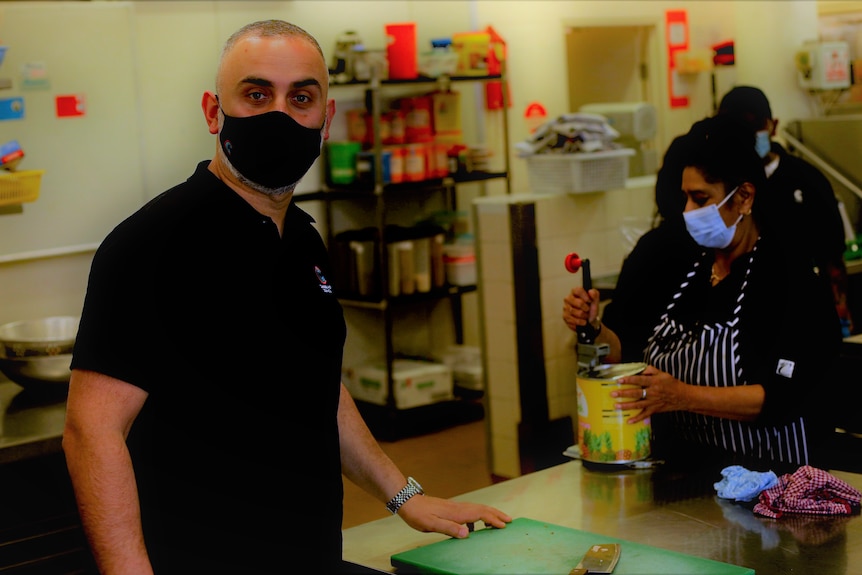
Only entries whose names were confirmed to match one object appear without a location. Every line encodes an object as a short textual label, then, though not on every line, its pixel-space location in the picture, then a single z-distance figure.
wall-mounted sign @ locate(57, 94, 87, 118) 5.08
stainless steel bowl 3.18
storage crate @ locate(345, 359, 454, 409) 6.02
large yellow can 2.08
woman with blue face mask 2.29
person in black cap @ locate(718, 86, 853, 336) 4.53
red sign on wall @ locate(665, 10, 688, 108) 7.55
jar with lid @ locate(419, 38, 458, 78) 6.15
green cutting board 1.69
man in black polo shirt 1.51
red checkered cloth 1.95
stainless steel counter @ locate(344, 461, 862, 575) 1.78
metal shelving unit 5.91
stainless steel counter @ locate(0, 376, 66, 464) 2.80
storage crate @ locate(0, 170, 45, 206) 4.20
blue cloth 2.01
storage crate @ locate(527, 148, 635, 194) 4.69
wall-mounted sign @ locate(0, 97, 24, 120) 4.90
